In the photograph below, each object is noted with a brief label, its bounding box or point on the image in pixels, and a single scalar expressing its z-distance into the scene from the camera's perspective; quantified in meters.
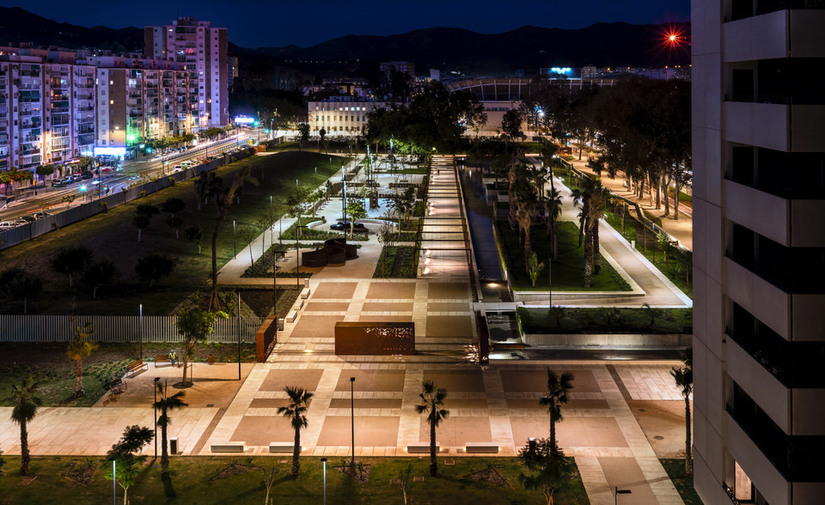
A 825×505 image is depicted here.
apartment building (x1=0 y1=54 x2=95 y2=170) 107.00
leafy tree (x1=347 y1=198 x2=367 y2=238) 72.31
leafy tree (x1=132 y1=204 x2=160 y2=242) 65.50
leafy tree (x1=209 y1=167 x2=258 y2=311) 45.20
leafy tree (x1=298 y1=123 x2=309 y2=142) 168.88
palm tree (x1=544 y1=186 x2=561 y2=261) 58.59
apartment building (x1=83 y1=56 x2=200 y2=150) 143.50
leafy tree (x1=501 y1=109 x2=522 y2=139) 173.88
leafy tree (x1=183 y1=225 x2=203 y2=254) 62.62
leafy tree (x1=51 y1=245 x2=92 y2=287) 50.50
